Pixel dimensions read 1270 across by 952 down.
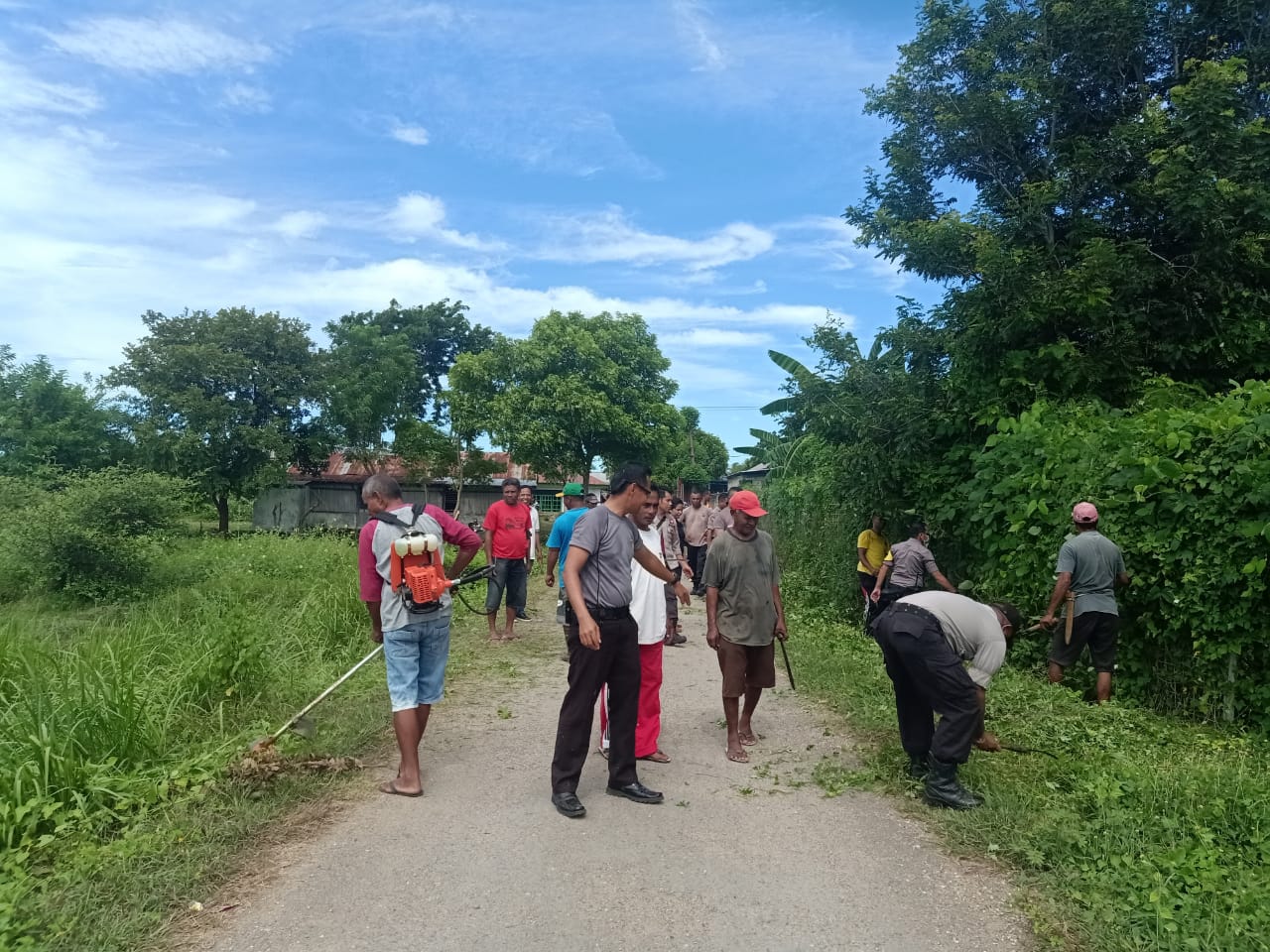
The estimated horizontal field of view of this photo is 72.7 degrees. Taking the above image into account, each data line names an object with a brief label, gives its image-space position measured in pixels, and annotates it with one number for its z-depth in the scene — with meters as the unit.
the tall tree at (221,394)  28.44
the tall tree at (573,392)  29.55
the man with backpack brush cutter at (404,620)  4.82
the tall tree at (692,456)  33.84
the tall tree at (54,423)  29.41
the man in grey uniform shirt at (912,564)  8.72
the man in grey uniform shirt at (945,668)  4.58
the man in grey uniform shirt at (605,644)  4.62
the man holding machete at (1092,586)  6.52
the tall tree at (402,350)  33.28
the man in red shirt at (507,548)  9.99
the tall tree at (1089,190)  8.78
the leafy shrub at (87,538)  12.59
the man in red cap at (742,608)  5.59
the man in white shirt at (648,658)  5.51
